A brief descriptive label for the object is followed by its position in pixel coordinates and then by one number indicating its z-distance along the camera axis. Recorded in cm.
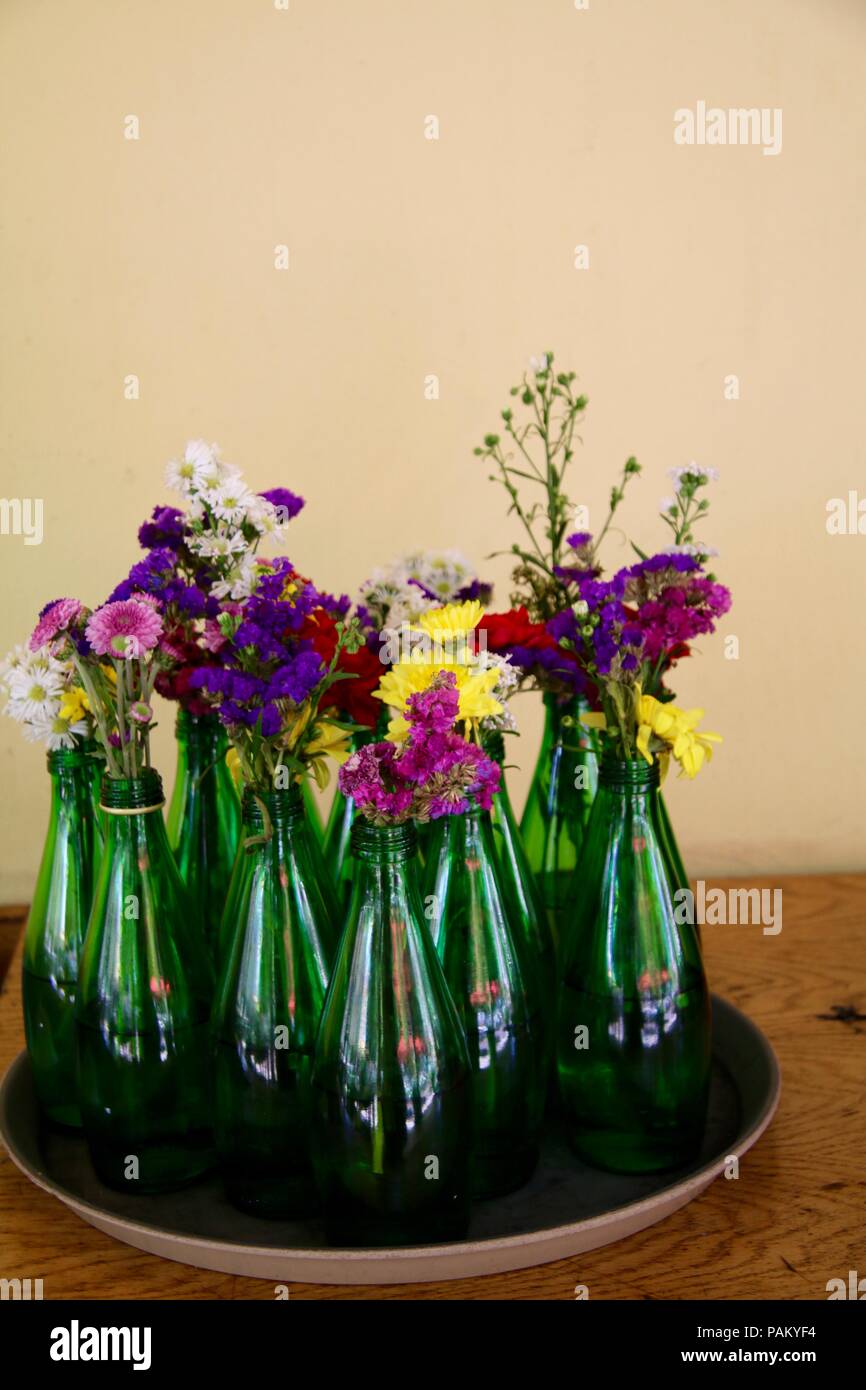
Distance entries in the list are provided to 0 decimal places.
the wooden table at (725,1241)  60
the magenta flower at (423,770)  51
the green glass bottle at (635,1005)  68
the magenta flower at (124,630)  57
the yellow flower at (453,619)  62
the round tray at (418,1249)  58
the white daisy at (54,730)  67
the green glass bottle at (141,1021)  65
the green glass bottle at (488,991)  66
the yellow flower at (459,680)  56
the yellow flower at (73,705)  68
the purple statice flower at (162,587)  62
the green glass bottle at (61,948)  74
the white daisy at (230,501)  63
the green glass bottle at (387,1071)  57
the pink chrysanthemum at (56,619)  60
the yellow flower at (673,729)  64
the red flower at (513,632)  69
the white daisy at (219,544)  62
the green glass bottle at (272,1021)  62
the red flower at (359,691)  64
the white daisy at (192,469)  63
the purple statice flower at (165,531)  68
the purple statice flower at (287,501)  71
